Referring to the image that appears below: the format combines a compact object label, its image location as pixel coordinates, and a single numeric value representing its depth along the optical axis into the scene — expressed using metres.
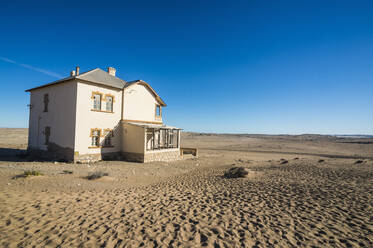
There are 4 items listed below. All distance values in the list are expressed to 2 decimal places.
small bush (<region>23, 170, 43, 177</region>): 9.87
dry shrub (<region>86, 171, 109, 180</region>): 10.45
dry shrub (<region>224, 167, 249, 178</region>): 11.74
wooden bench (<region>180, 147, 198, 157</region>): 25.10
